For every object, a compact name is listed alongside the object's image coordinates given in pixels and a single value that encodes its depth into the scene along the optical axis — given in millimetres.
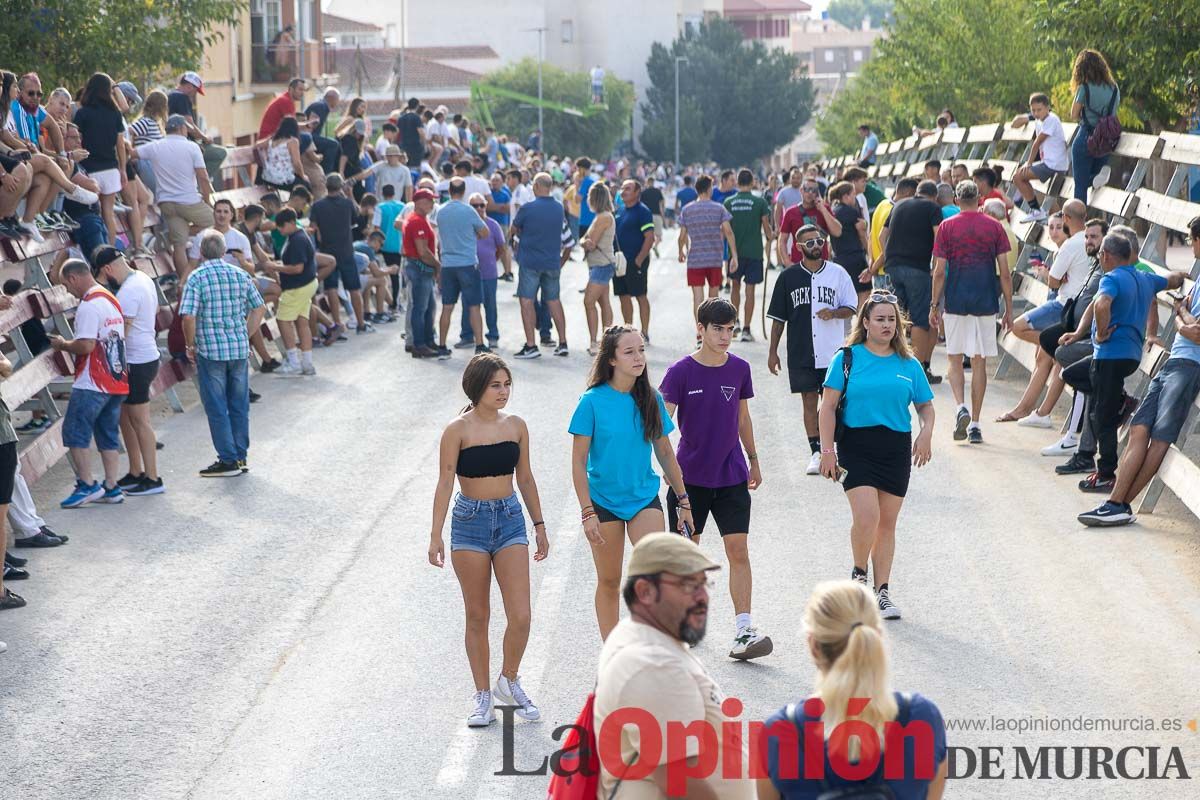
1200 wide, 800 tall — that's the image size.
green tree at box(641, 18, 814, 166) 116000
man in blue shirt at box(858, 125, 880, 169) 34125
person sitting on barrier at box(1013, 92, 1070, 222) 19109
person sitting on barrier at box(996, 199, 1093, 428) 14469
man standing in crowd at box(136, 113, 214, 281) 18422
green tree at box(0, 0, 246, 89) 19938
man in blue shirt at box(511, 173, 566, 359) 19281
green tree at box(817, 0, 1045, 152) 34688
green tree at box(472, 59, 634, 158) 99062
